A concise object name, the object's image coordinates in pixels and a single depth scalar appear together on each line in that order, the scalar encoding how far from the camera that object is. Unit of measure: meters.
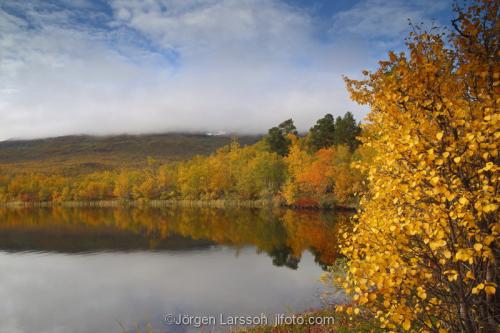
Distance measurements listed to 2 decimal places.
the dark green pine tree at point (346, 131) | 88.25
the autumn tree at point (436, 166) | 5.10
